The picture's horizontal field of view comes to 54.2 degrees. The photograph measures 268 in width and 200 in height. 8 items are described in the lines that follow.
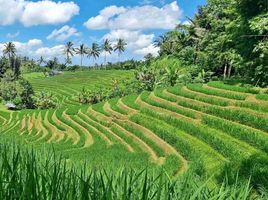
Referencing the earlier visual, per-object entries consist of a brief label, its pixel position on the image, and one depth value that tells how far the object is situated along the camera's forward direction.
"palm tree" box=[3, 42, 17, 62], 75.53
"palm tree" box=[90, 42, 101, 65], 82.53
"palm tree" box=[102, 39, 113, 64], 80.34
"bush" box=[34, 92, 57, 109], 41.84
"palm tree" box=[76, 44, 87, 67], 82.53
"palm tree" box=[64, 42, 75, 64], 86.83
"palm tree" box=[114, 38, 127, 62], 79.10
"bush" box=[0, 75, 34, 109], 42.87
